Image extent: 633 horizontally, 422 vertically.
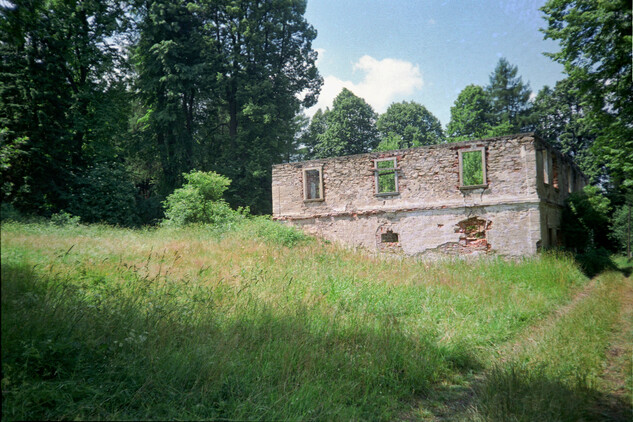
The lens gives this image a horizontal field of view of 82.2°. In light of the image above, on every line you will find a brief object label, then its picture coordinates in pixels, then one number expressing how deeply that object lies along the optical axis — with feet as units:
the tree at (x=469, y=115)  110.11
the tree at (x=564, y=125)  105.91
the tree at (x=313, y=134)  119.14
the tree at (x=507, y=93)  123.95
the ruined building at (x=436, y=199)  47.78
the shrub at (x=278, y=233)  47.52
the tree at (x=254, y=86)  80.84
